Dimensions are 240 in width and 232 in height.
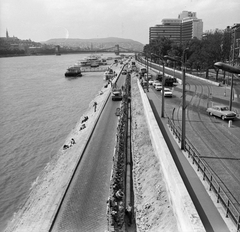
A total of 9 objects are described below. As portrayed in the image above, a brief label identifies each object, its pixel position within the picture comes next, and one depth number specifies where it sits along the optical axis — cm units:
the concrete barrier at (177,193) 992
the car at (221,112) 2416
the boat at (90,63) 15455
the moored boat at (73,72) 10275
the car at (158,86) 4512
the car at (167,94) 3775
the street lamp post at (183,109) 1567
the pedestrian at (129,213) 1384
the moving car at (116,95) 4508
